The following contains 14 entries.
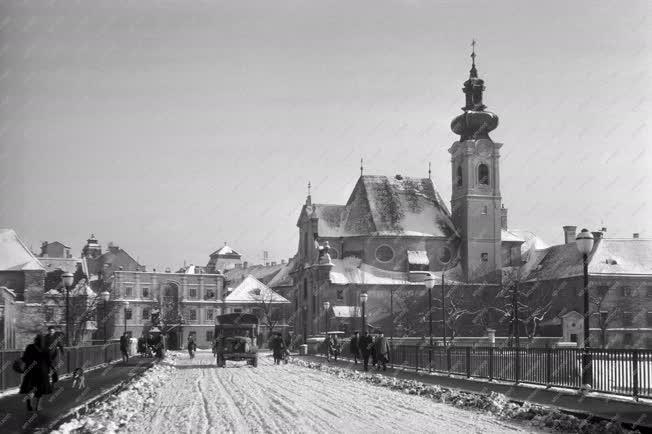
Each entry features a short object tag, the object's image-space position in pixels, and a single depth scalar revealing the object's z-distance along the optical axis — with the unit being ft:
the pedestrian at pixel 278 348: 146.82
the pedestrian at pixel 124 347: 137.49
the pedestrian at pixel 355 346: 131.95
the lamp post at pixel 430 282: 115.47
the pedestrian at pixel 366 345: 111.24
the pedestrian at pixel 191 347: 171.32
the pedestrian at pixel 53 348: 55.06
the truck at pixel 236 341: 132.26
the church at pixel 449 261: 266.36
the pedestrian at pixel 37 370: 52.80
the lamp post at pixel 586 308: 63.41
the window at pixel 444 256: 298.45
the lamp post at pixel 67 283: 107.55
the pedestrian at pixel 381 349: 109.91
